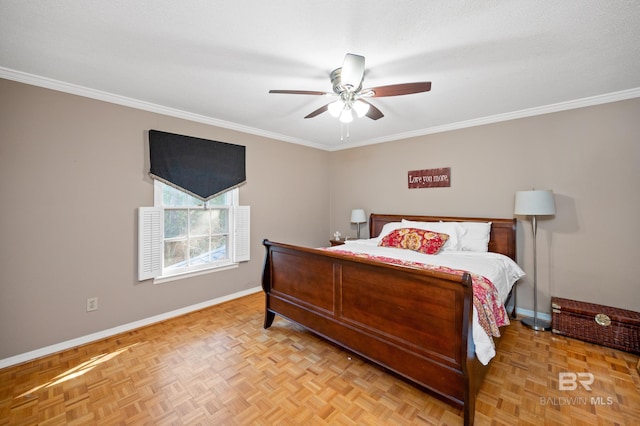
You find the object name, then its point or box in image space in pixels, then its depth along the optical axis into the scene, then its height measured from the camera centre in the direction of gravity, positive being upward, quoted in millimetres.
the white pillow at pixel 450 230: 3213 -228
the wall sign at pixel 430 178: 3654 +480
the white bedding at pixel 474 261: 2368 -488
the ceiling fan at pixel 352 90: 1710 +884
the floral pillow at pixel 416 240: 3059 -338
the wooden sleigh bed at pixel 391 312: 1560 -744
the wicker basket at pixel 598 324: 2340 -1038
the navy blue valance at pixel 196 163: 2955 +587
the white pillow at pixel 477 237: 3111 -298
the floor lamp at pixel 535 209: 2715 +28
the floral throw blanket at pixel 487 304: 1718 -638
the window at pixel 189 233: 2902 -268
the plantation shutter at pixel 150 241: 2828 -319
